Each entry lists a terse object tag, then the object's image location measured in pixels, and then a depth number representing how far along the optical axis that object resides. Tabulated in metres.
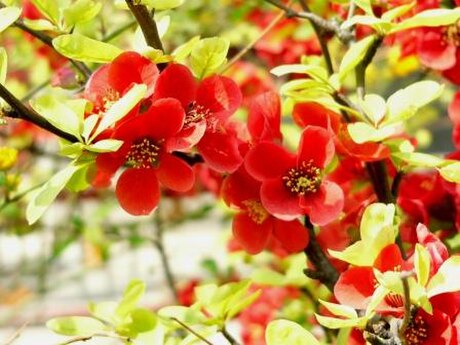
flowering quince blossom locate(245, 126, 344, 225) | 0.52
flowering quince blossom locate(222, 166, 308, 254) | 0.54
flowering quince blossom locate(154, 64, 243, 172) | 0.51
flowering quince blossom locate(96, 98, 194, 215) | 0.50
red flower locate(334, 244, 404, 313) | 0.49
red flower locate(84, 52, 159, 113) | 0.51
